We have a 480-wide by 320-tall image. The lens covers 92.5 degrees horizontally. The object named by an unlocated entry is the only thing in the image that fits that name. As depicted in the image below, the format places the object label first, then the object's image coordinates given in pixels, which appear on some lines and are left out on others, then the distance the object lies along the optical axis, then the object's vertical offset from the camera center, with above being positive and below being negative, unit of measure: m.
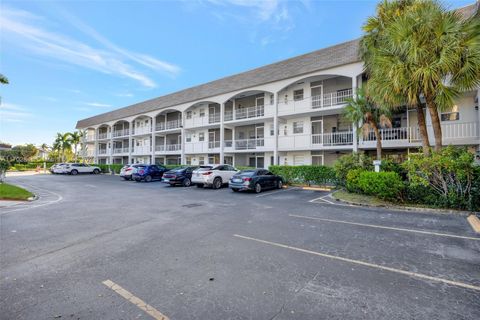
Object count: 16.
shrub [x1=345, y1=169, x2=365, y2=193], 11.51 -0.72
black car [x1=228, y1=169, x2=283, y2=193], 13.11 -0.89
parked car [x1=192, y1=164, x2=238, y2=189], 15.16 -0.72
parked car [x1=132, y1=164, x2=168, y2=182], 21.12 -0.67
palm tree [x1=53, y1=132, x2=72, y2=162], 49.28 +4.95
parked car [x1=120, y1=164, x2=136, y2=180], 22.25 -0.58
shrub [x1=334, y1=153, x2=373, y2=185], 12.74 +0.08
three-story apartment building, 15.15 +4.26
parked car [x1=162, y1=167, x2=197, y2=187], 16.77 -0.87
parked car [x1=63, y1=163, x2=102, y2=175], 31.78 -0.43
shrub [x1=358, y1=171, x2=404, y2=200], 9.44 -0.80
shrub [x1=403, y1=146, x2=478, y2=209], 8.20 -0.41
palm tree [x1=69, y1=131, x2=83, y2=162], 48.53 +5.71
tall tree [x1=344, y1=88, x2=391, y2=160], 13.00 +3.01
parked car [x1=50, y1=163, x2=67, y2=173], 32.05 -0.42
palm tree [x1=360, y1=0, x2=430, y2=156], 9.02 +3.88
